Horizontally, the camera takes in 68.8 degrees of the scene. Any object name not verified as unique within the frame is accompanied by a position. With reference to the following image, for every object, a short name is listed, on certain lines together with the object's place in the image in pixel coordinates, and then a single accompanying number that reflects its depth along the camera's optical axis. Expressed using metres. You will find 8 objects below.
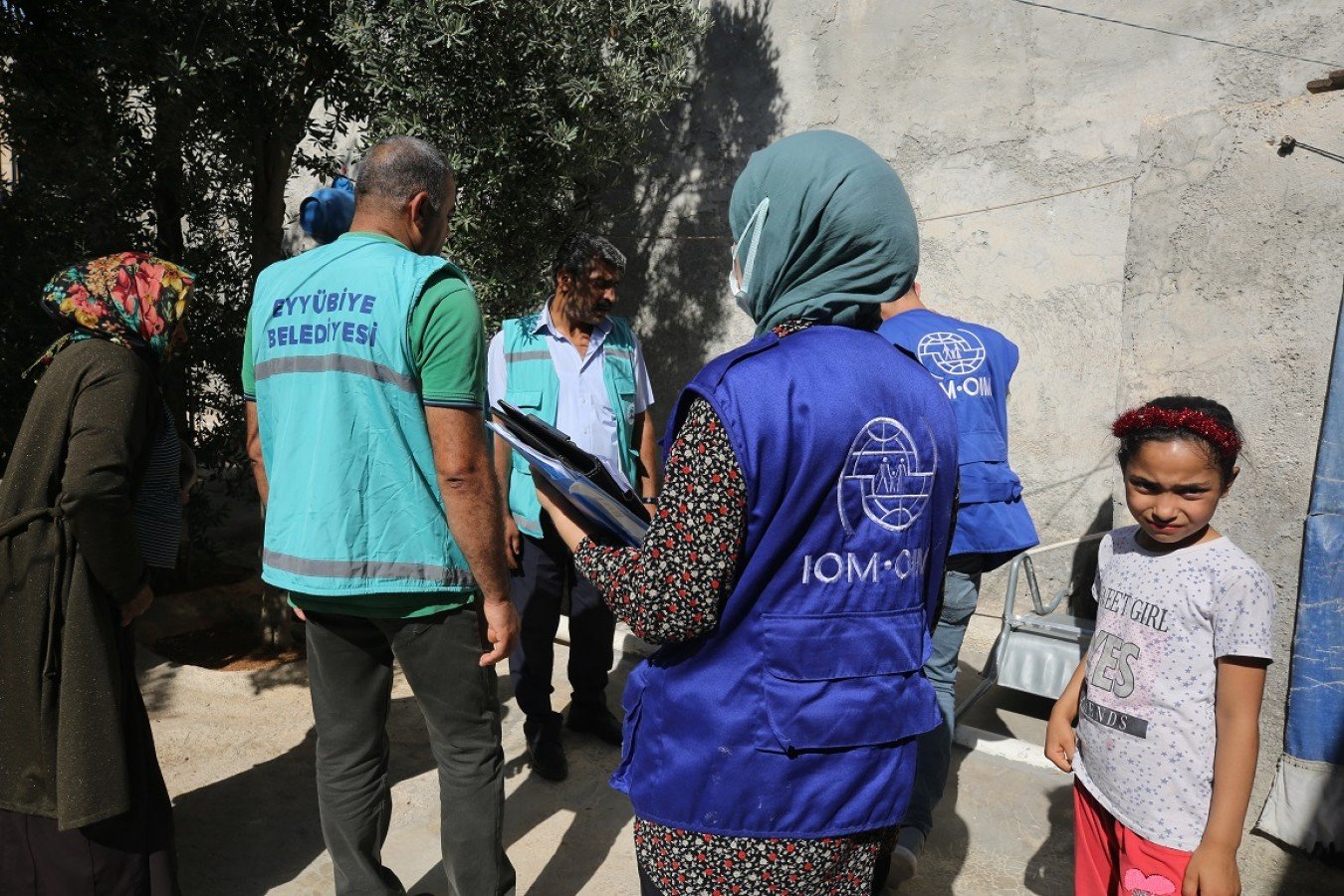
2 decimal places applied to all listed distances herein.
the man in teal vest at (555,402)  3.53
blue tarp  3.05
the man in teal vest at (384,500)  2.16
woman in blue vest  1.34
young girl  1.82
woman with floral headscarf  2.20
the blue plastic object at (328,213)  3.29
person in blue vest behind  2.88
